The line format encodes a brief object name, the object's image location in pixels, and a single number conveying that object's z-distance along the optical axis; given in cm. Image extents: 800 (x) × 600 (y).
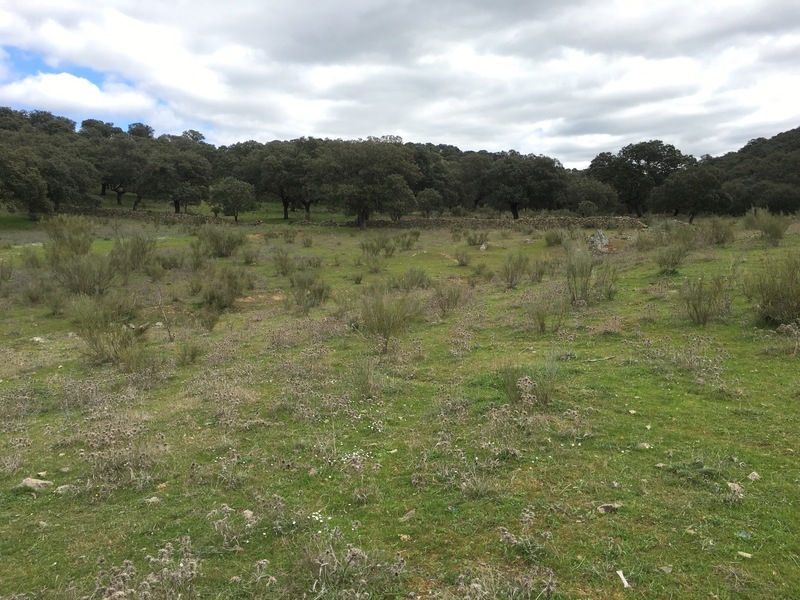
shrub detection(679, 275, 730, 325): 792
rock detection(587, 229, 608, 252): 2112
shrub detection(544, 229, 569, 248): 2545
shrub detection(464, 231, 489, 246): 2736
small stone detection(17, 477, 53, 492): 430
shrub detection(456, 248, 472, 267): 2073
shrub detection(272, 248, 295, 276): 1925
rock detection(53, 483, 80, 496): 415
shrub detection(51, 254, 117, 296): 1467
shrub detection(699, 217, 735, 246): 1736
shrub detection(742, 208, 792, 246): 1575
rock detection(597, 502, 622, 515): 340
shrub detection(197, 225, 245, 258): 2311
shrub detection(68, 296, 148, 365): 846
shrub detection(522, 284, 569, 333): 884
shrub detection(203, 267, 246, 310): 1398
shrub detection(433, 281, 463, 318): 1155
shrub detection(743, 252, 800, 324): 711
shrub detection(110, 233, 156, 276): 1738
